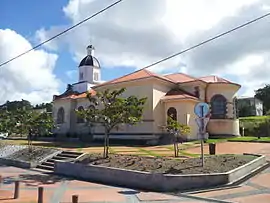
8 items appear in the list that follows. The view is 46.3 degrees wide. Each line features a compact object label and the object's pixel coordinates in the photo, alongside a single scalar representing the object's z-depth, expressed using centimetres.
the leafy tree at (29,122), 2523
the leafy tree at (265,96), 7144
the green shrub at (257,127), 3869
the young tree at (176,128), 1991
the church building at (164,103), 3312
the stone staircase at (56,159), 2103
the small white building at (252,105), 6461
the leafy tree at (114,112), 1875
